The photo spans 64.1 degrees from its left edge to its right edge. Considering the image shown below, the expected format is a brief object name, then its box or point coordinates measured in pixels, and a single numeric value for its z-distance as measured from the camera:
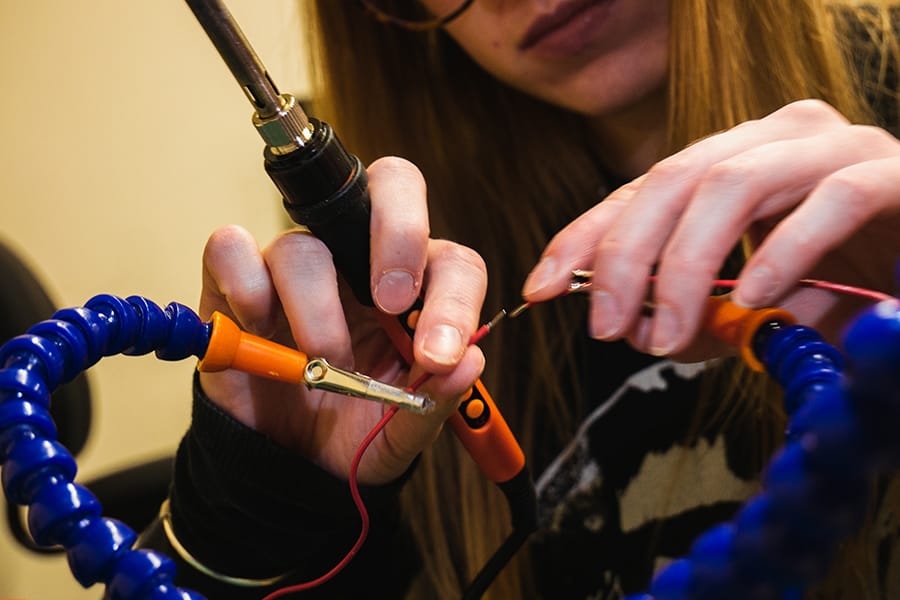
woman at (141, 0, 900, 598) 0.35
